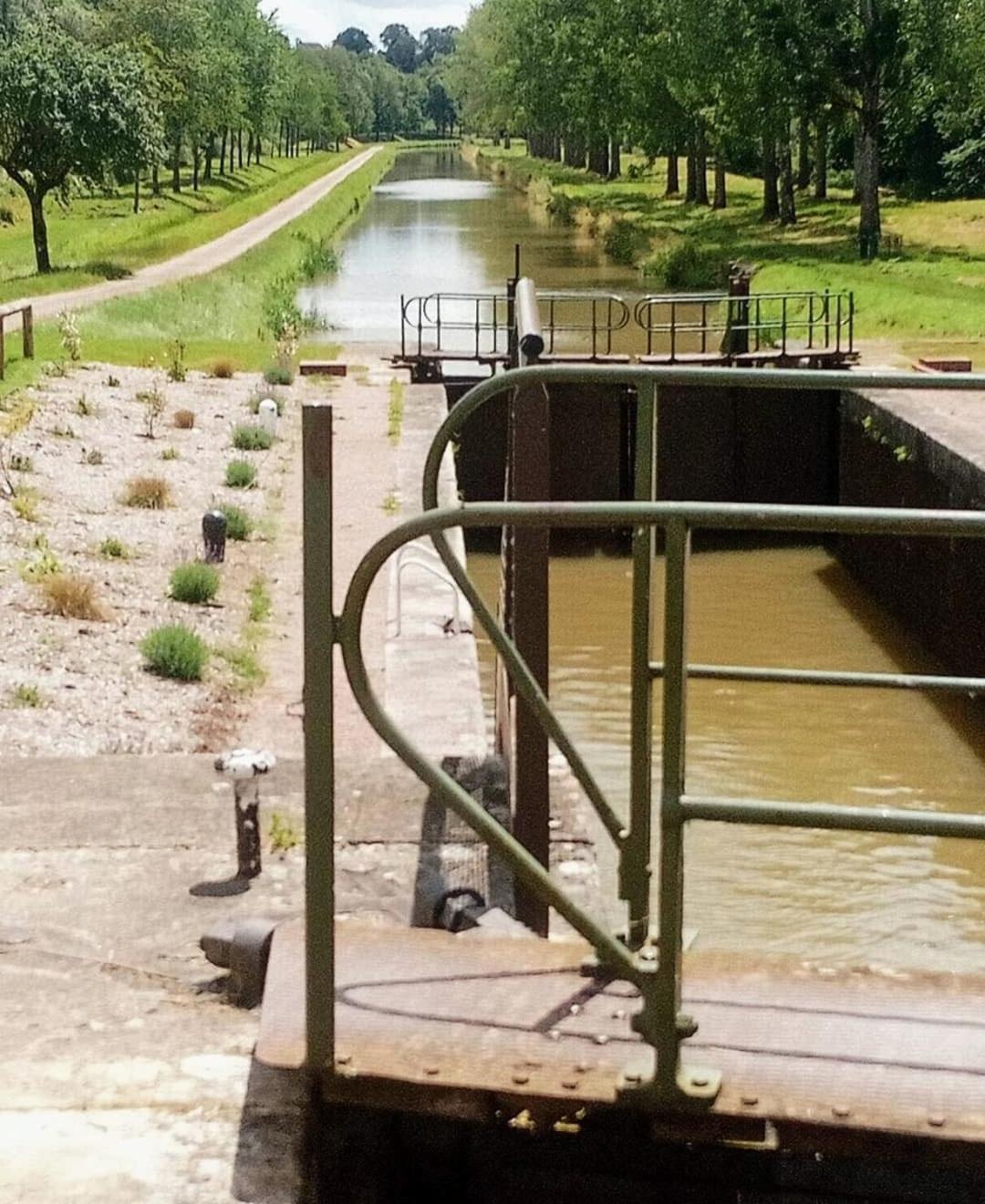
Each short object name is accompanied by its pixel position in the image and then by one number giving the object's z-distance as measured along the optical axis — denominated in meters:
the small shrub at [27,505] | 12.00
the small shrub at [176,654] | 8.79
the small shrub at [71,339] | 19.16
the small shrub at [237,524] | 12.02
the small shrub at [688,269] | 29.03
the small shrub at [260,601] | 10.20
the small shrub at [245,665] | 8.96
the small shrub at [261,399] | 16.88
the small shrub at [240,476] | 13.70
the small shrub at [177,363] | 18.53
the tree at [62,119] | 28.42
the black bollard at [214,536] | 11.30
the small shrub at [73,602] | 9.80
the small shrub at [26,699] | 7.98
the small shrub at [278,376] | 18.22
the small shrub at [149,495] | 12.91
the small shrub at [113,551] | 11.40
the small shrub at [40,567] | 10.40
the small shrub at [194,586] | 10.44
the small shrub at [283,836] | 5.04
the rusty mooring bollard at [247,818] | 4.81
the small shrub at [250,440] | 15.20
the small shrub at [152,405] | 15.86
